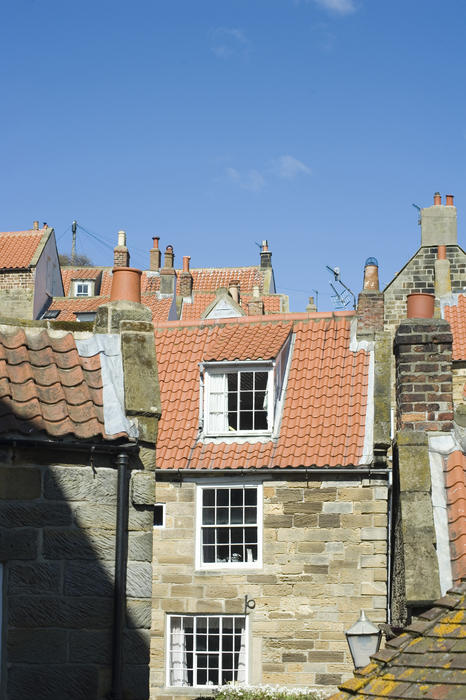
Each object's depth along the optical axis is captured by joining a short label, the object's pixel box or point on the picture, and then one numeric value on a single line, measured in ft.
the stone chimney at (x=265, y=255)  192.44
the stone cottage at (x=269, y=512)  62.49
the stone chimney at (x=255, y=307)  138.72
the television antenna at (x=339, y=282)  139.33
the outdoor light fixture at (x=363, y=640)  35.14
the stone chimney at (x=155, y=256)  182.39
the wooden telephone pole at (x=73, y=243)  276.82
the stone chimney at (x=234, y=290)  158.61
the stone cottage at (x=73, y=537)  26.35
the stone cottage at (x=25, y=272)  146.82
